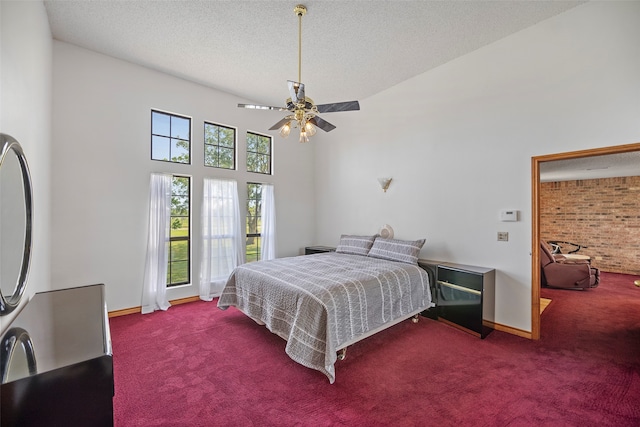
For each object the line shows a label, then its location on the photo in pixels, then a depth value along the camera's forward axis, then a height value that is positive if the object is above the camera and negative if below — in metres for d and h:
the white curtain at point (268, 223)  5.01 -0.18
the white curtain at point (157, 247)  3.75 -0.49
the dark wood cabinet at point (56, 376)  1.00 -0.65
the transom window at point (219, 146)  4.50 +1.14
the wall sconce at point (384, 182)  4.44 +0.53
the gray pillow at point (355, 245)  4.28 -0.50
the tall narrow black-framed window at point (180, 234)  4.12 -0.33
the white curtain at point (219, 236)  4.26 -0.37
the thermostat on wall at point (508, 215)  3.15 +0.01
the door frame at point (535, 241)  2.97 -0.28
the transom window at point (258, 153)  4.98 +1.14
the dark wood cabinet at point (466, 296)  3.06 -0.97
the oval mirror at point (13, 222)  1.50 -0.07
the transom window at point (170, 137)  4.00 +1.14
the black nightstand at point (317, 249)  5.06 -0.68
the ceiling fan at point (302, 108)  2.49 +1.04
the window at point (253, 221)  4.97 -0.15
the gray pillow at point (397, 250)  3.64 -0.50
